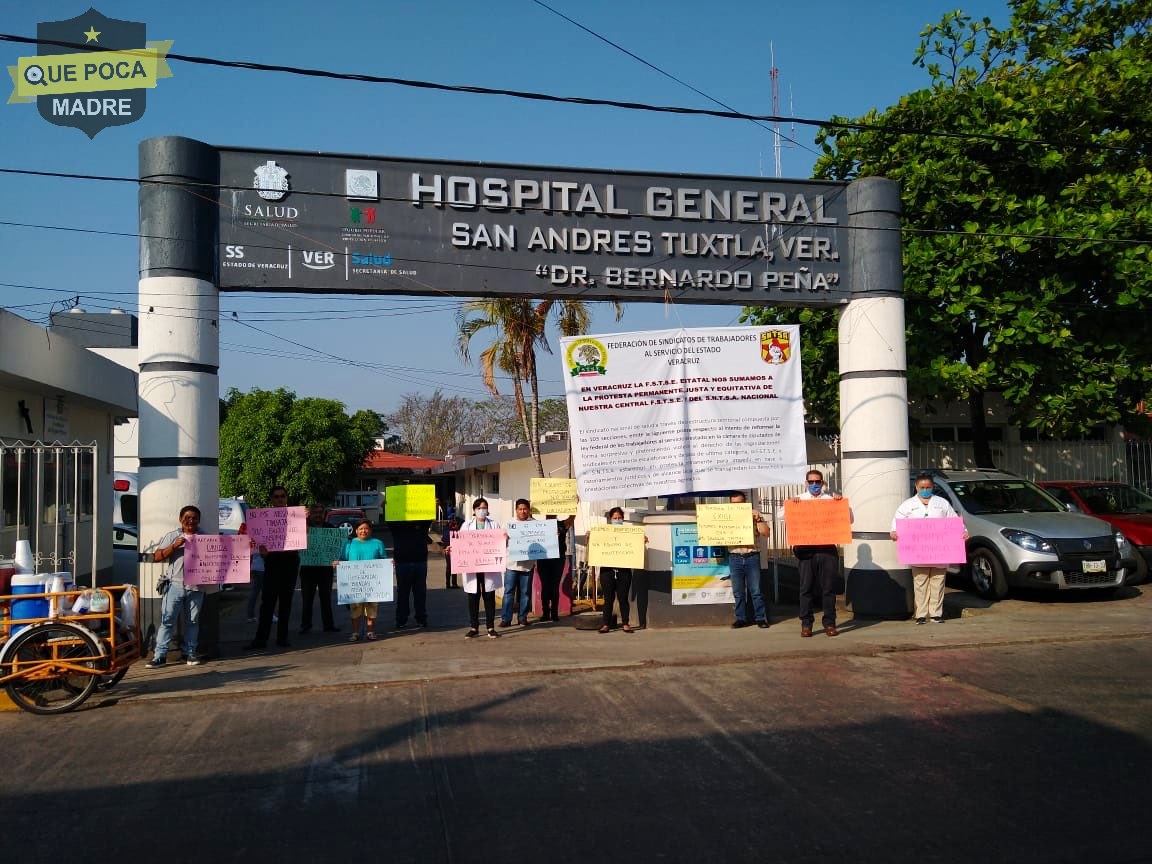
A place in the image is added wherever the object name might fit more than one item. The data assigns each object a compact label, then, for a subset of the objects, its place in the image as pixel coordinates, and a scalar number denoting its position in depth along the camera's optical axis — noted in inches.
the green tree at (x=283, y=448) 1311.5
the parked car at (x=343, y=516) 1353.3
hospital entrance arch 398.0
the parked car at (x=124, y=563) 685.3
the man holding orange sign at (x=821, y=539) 419.2
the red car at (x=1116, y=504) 589.9
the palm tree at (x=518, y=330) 829.8
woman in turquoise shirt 432.1
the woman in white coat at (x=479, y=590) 435.5
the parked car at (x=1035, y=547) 487.5
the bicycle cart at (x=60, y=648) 300.0
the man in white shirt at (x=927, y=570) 437.4
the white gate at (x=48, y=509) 495.5
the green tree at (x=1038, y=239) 625.9
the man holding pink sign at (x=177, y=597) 375.6
